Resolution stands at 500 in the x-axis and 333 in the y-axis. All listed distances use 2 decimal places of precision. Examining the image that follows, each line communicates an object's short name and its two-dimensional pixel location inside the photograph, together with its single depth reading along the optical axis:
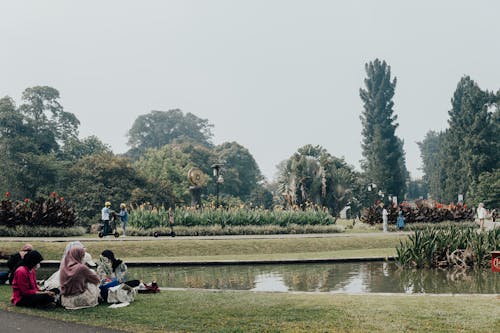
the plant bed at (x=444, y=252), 17.62
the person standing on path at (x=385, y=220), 35.96
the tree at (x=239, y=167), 89.27
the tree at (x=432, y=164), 88.89
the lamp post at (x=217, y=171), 36.41
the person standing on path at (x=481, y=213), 32.28
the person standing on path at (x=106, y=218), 28.59
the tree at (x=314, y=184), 55.22
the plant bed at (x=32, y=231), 27.62
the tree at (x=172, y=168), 65.81
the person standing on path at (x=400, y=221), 36.72
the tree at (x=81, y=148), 67.40
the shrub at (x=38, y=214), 27.94
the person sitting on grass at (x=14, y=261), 12.69
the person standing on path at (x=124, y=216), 28.94
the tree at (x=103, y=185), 50.25
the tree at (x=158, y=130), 115.19
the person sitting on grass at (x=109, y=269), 11.77
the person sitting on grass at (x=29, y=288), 10.57
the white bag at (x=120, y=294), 10.95
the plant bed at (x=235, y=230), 30.36
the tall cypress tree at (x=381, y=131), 79.56
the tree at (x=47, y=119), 62.66
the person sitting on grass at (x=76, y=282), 10.43
